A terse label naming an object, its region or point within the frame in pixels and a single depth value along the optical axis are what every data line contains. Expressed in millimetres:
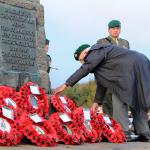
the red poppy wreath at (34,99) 6406
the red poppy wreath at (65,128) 6017
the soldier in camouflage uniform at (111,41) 8098
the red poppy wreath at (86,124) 6492
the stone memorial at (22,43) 7096
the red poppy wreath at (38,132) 5566
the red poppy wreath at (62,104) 6770
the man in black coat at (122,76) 7102
